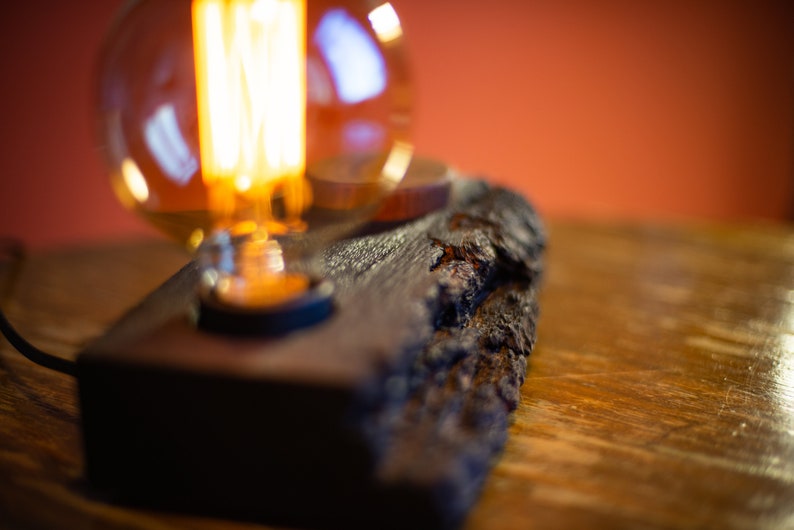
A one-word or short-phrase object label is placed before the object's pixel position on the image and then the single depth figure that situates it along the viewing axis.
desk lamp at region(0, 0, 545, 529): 0.37
